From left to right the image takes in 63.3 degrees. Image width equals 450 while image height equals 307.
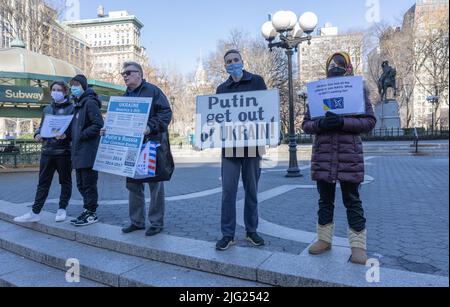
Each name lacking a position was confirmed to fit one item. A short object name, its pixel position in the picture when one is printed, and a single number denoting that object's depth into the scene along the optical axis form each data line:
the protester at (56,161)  5.13
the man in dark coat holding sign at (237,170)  3.84
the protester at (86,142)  4.79
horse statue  29.05
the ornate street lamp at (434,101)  36.66
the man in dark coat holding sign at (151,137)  4.27
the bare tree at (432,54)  36.22
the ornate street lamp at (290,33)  10.80
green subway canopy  13.31
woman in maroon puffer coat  3.29
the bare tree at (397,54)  39.73
